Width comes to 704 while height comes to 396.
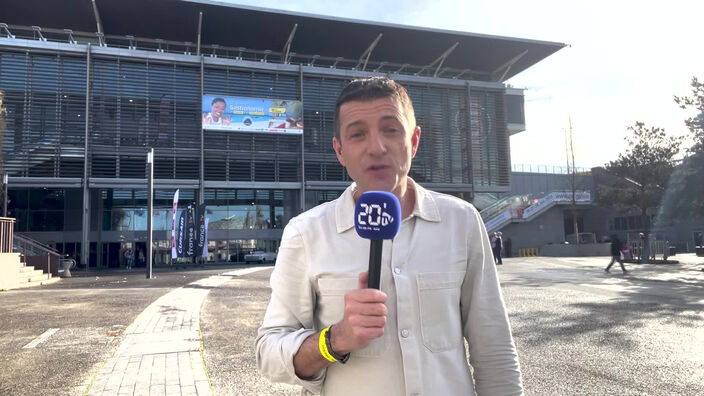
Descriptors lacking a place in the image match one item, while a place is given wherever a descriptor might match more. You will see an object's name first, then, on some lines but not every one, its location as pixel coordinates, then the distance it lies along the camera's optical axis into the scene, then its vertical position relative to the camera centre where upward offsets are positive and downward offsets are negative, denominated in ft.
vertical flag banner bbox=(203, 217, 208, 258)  79.21 +0.10
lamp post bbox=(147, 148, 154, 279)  62.03 +3.46
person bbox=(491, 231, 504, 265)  82.38 -3.03
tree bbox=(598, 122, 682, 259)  83.97 +11.34
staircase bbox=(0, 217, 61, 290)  49.16 -2.45
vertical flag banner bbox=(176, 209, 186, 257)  77.30 +0.92
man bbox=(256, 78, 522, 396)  5.12 -0.67
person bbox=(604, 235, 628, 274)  59.21 -2.77
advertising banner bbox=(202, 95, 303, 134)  107.45 +31.03
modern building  98.12 +31.37
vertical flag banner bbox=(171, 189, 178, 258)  76.13 +0.16
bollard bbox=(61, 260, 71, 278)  73.27 -4.78
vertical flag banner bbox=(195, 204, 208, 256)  78.33 +1.46
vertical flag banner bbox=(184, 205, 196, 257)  78.07 +1.33
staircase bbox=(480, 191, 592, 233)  130.93 +6.91
